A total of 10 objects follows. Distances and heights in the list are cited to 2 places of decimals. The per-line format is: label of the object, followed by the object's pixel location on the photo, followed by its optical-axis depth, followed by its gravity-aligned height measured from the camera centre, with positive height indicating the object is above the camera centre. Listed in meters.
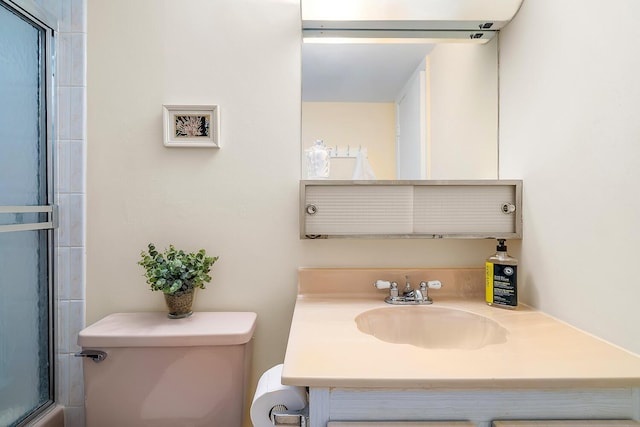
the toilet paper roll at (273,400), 0.66 -0.34
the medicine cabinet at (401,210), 1.12 +0.00
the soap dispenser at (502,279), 1.03 -0.20
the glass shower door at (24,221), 1.00 -0.03
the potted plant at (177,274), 1.04 -0.19
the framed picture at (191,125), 1.16 +0.28
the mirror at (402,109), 1.18 +0.34
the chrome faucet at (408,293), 1.11 -0.26
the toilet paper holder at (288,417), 0.65 -0.37
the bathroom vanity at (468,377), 0.61 -0.28
